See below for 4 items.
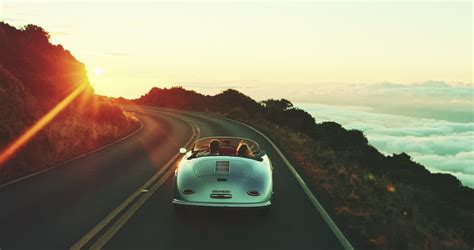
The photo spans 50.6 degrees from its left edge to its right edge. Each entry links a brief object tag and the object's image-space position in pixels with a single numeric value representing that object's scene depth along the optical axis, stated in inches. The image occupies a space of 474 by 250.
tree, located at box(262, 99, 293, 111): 2827.3
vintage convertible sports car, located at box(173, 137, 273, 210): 309.0
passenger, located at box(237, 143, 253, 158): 382.6
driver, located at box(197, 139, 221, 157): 380.5
